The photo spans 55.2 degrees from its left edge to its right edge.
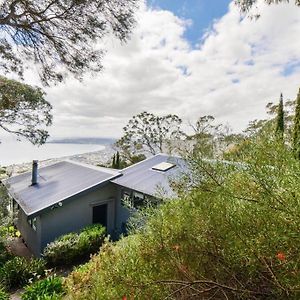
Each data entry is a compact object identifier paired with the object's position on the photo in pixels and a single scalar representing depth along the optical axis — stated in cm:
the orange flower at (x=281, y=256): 201
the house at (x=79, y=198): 1372
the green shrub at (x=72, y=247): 1194
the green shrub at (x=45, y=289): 784
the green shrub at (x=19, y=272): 1050
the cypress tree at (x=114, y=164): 3297
